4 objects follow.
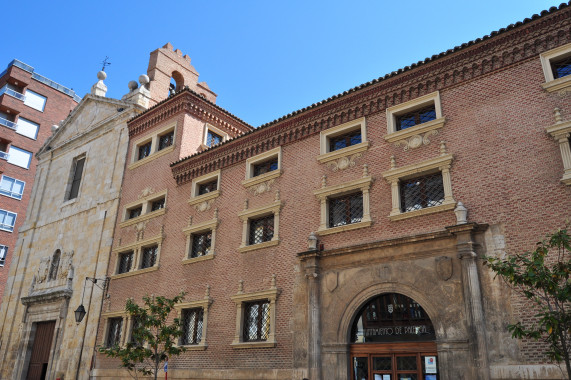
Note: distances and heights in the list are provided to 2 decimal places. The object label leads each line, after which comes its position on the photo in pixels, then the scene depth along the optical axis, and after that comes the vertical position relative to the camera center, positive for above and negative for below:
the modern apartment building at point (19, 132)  43.34 +21.54
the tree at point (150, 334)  17.30 +1.36
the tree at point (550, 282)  9.21 +1.92
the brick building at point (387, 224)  12.98 +4.76
